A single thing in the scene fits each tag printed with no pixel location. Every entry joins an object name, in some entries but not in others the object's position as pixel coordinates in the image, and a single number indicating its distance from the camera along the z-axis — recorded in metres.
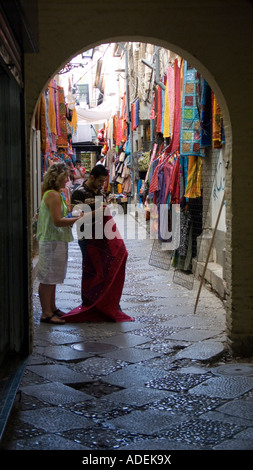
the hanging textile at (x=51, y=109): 12.04
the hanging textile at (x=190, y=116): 8.89
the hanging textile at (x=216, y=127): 7.80
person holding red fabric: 6.71
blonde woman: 6.42
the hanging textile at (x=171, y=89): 10.28
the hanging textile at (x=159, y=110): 11.73
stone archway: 5.13
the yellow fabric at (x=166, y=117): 10.85
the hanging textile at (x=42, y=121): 9.74
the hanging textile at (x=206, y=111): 8.37
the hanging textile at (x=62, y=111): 13.79
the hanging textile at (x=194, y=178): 9.18
